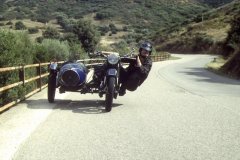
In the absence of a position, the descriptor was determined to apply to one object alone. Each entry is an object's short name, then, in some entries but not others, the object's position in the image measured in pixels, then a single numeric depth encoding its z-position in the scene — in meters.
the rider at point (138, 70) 13.08
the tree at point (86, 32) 54.72
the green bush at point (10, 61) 12.76
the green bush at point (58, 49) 31.11
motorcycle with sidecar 12.32
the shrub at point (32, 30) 77.59
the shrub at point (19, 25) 77.26
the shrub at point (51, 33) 63.97
